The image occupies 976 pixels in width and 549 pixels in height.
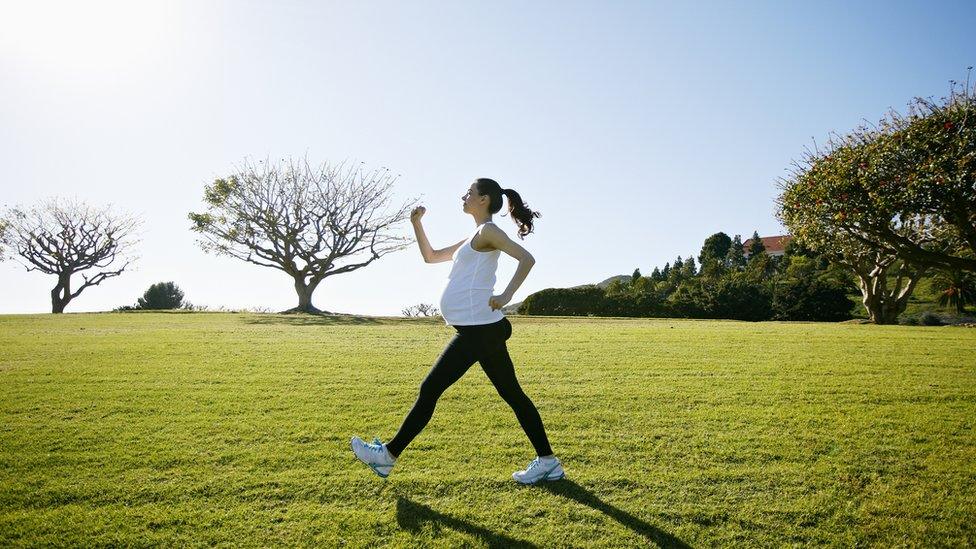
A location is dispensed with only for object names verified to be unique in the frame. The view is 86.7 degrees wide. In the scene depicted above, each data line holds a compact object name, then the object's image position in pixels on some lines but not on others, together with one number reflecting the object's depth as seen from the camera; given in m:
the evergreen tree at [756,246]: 73.57
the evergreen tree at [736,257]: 75.00
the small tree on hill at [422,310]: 39.56
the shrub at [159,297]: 49.78
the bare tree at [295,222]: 37.22
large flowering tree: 19.67
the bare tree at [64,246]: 45.41
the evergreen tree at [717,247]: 78.75
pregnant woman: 4.11
